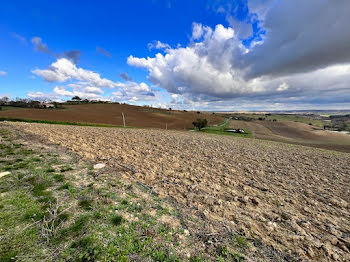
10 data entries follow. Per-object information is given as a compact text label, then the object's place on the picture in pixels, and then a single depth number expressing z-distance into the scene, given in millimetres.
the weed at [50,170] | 6308
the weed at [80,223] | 3488
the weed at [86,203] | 4270
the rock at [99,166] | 7318
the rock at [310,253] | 3540
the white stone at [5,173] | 5617
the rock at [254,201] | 5564
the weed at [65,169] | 6512
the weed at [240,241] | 3576
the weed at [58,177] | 5668
